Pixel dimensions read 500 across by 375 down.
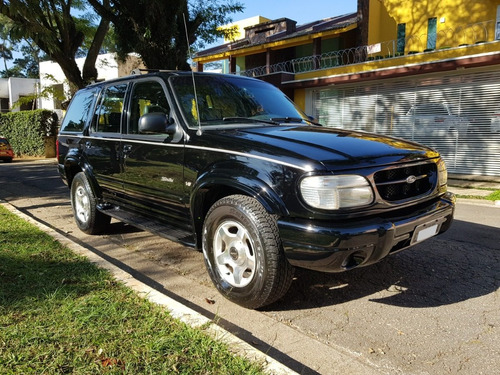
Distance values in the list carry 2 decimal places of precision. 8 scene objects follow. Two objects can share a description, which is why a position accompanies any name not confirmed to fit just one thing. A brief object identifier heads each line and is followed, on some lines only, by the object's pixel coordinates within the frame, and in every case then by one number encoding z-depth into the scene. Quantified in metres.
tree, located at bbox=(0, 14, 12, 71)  63.06
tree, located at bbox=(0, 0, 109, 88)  16.42
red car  21.94
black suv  2.89
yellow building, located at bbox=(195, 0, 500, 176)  13.76
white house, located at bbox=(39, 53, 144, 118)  32.76
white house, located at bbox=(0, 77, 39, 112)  44.47
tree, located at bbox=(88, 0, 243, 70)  13.26
